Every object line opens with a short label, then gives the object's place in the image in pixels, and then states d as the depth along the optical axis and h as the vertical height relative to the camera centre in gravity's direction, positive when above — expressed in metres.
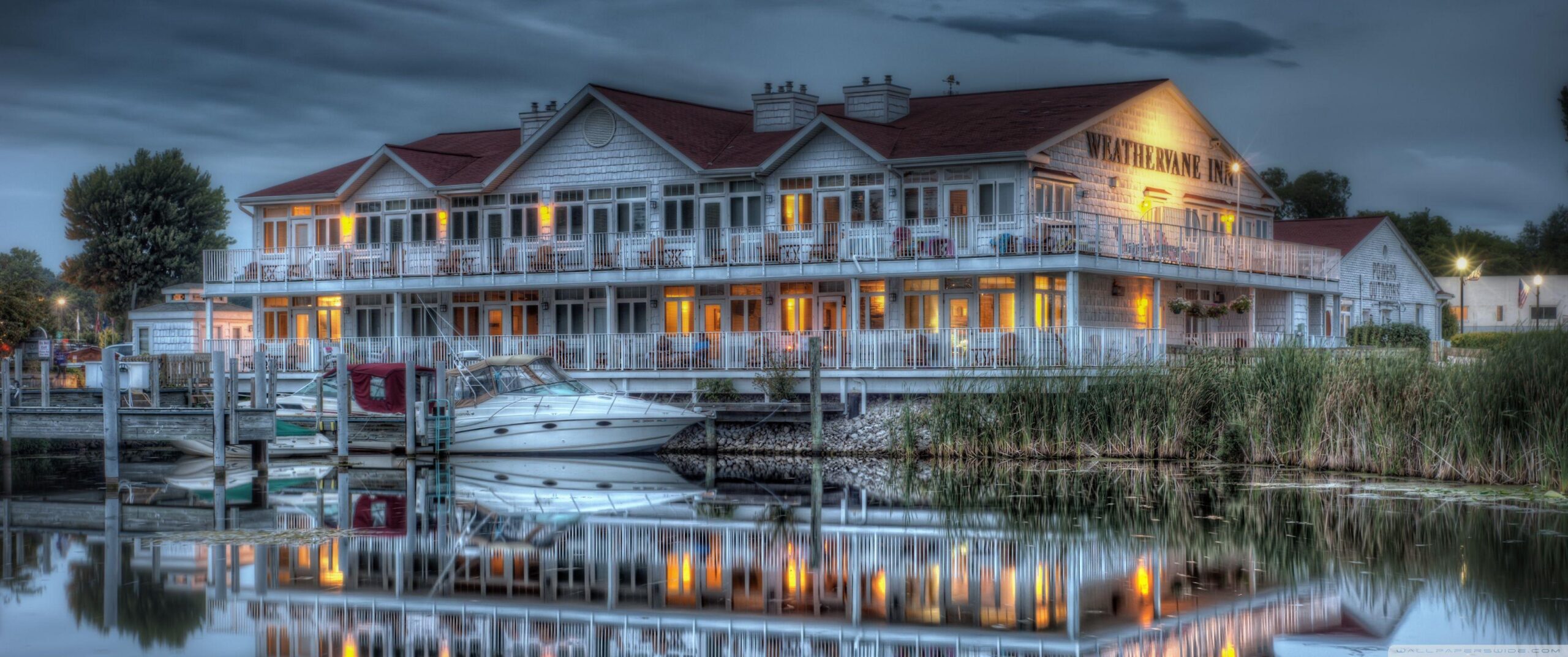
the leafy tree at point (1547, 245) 89.50 +4.99
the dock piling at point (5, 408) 31.25 -1.24
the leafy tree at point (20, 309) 56.56 +1.17
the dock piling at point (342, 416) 32.84 -1.52
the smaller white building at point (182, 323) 56.03 +0.61
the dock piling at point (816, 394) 34.59 -1.23
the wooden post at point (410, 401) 34.81 -1.32
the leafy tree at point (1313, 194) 88.69 +7.40
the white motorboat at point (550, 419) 35.03 -1.73
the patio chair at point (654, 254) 39.84 +1.99
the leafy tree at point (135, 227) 72.94 +5.09
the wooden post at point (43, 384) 36.94 -0.95
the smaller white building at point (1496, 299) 76.69 +1.40
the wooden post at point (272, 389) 34.54 -1.03
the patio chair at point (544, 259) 41.44 +1.97
